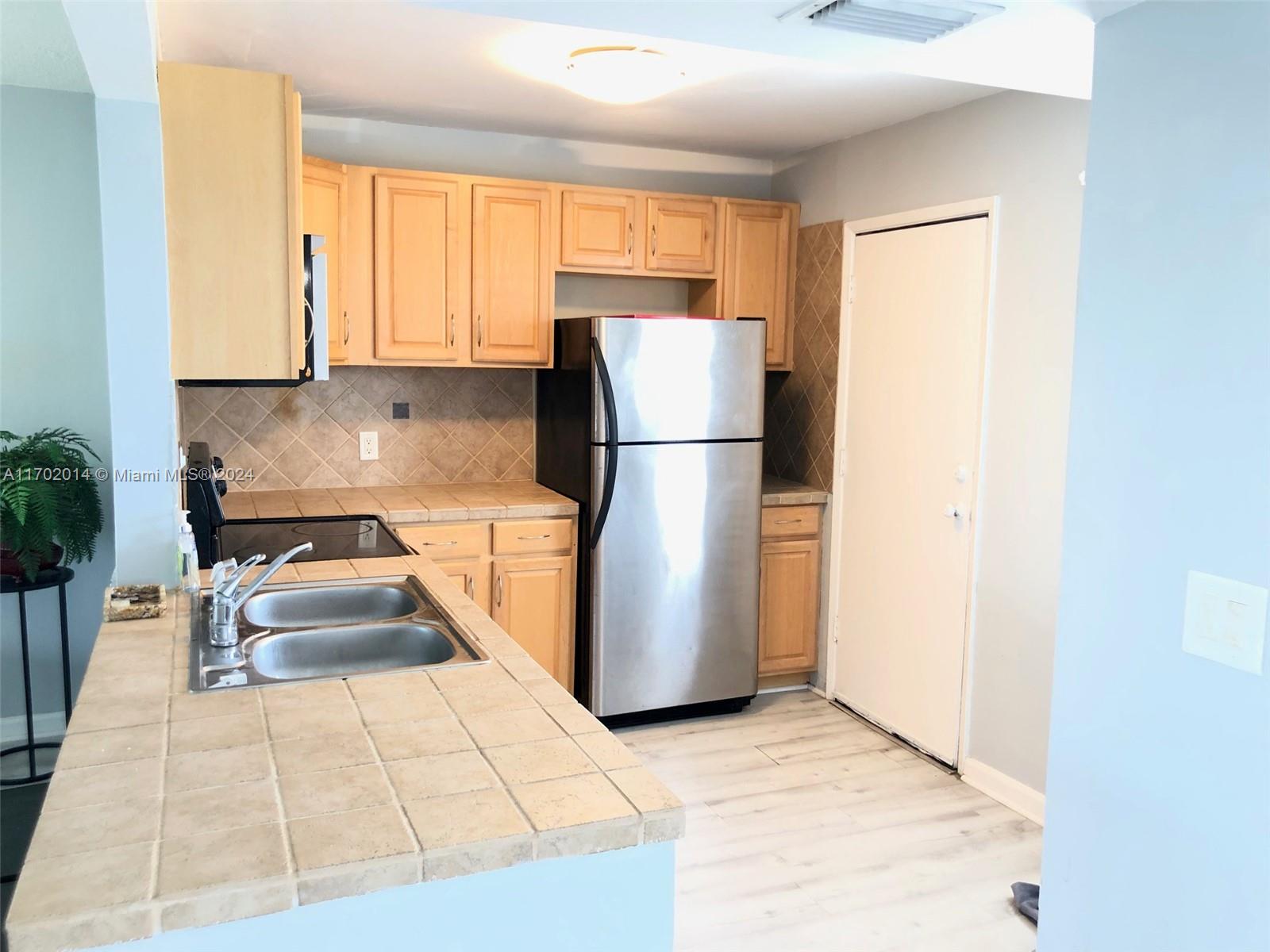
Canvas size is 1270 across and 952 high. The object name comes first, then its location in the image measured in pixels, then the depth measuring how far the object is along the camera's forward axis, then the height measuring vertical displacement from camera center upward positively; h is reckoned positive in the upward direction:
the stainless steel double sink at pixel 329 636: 1.90 -0.57
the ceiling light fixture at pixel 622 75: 2.93 +0.92
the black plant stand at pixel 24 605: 3.23 -0.82
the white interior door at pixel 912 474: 3.56 -0.36
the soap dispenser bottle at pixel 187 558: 2.30 -0.45
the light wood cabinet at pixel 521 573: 3.79 -0.79
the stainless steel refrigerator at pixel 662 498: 3.80 -0.49
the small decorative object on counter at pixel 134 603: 2.14 -0.52
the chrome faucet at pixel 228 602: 1.96 -0.47
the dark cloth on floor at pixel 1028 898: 2.67 -1.42
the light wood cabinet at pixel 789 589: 4.32 -0.93
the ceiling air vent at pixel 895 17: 1.63 +0.62
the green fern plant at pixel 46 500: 3.17 -0.45
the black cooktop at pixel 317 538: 2.93 -0.54
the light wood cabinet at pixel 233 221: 2.21 +0.33
